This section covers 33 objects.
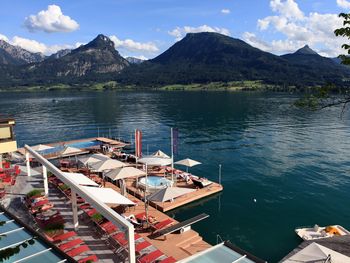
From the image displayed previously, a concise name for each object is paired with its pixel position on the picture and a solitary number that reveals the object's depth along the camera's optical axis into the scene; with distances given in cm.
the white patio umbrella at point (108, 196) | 1952
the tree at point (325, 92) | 1014
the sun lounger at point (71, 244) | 1689
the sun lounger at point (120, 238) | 1814
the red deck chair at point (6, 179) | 2752
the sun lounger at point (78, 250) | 1630
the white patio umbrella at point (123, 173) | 2809
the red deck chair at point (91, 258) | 1599
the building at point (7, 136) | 2953
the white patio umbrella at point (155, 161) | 3359
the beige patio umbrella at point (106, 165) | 3086
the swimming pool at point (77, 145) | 4884
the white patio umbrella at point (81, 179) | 2391
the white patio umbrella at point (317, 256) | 1544
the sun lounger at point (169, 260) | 1650
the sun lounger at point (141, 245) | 1787
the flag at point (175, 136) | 3209
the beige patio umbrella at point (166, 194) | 2378
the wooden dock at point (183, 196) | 2720
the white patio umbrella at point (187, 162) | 3472
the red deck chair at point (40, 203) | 2230
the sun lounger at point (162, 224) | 2175
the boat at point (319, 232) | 2242
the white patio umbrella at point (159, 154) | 3758
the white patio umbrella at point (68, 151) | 4038
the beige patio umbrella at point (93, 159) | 3369
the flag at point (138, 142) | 3525
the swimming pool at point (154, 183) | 2995
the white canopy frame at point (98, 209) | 1291
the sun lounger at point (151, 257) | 1652
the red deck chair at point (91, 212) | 2149
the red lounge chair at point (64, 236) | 1806
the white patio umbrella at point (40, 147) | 4123
